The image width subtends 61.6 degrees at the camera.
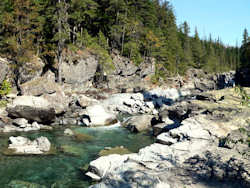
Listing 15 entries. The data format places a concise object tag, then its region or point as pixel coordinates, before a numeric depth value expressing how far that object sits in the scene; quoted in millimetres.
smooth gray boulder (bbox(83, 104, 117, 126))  18016
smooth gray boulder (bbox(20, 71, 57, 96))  21344
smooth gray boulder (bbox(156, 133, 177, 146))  10627
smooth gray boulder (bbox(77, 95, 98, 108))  23844
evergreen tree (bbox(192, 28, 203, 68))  77562
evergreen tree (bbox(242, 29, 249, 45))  77688
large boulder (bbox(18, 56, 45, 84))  24494
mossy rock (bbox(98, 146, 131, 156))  11016
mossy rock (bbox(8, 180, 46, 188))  7586
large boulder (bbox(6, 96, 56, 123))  16595
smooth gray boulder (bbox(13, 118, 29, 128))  15612
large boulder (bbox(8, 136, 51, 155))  10812
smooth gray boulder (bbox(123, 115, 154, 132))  16469
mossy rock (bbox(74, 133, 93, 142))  13709
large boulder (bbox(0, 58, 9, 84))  21433
